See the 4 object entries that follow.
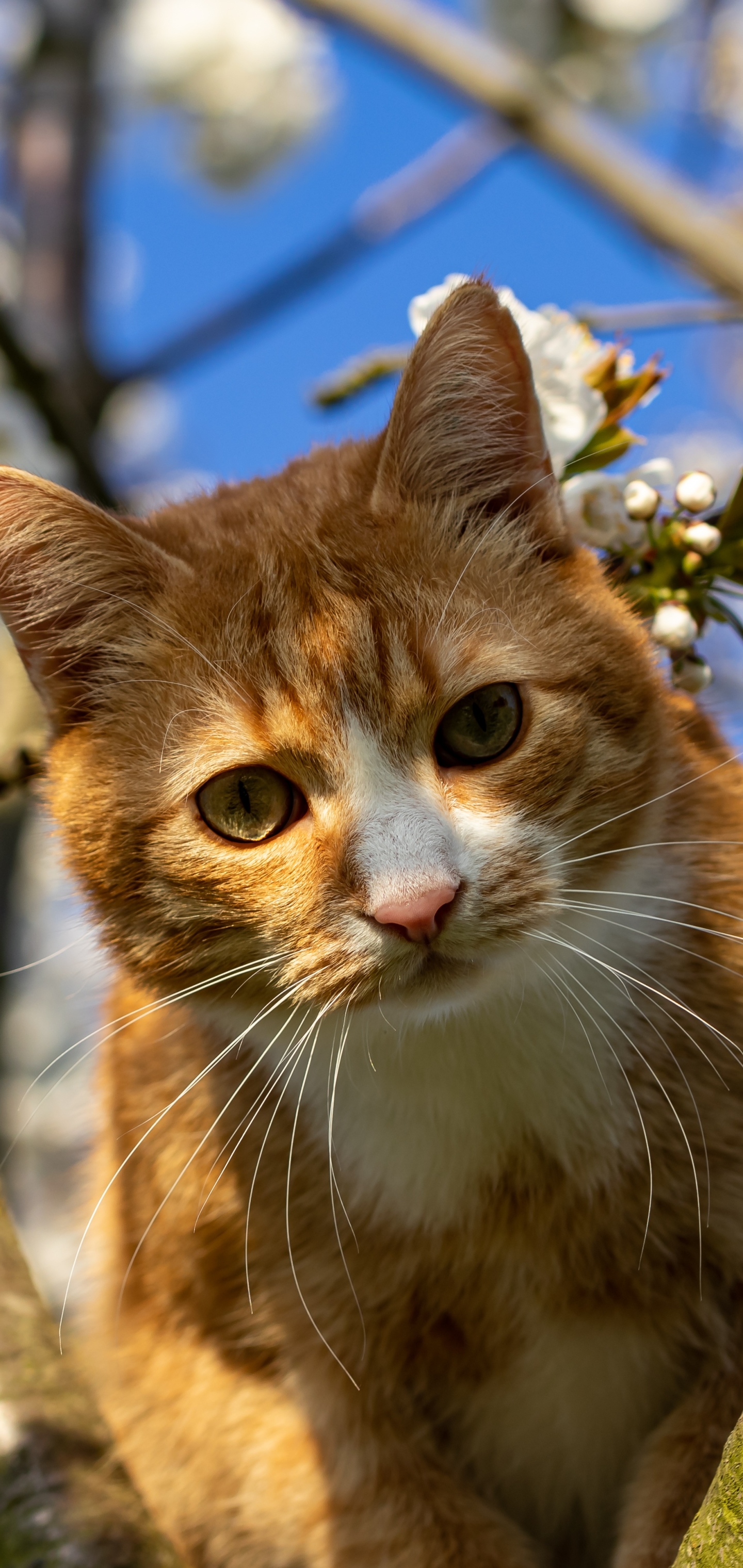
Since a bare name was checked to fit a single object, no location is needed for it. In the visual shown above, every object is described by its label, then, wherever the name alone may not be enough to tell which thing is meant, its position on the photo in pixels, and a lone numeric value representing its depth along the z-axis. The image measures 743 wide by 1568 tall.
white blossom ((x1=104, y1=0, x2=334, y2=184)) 8.99
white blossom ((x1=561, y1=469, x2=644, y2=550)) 2.11
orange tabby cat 1.77
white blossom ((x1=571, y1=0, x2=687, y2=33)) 7.58
